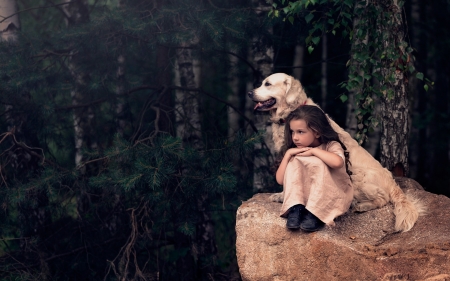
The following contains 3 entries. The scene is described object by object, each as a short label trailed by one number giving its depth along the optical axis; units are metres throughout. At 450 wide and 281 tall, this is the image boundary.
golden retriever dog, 4.95
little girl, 4.57
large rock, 4.30
